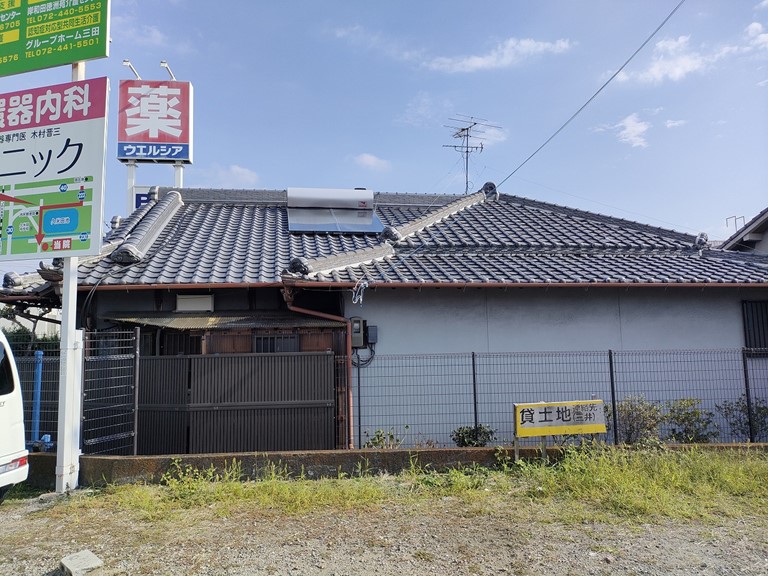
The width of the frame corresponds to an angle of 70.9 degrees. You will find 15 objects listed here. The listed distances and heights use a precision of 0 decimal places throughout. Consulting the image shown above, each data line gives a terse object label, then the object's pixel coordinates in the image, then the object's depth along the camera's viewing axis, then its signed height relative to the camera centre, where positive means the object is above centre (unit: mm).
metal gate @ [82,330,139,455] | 7035 -648
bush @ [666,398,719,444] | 8266 -1236
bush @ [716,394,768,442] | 8445 -1200
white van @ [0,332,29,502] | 5406 -718
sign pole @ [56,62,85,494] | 6359 -423
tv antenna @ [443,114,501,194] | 17402 +6889
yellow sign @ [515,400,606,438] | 6984 -962
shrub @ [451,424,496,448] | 7962 -1326
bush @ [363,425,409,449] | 7848 -1343
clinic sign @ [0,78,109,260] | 6582 +2280
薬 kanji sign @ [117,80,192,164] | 16484 +7161
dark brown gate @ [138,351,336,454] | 7309 -700
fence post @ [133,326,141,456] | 6973 -420
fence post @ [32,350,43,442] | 7359 -551
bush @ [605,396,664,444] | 8062 -1147
